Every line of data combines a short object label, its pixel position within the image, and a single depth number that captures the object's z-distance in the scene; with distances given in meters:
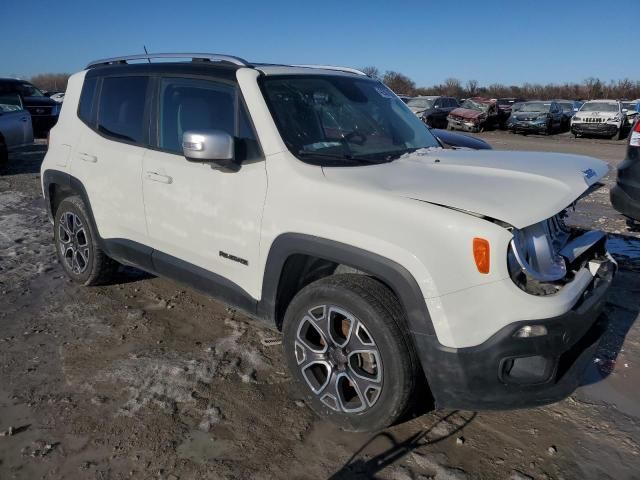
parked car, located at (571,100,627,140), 23.06
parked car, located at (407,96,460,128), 24.73
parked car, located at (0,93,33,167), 11.09
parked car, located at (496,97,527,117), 28.02
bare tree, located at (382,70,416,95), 64.69
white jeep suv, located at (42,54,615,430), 2.38
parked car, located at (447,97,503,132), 24.94
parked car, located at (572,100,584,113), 29.92
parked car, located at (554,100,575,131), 27.12
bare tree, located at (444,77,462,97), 64.94
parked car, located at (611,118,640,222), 5.31
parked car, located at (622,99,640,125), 25.10
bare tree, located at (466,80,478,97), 63.54
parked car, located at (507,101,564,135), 24.58
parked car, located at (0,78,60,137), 16.30
